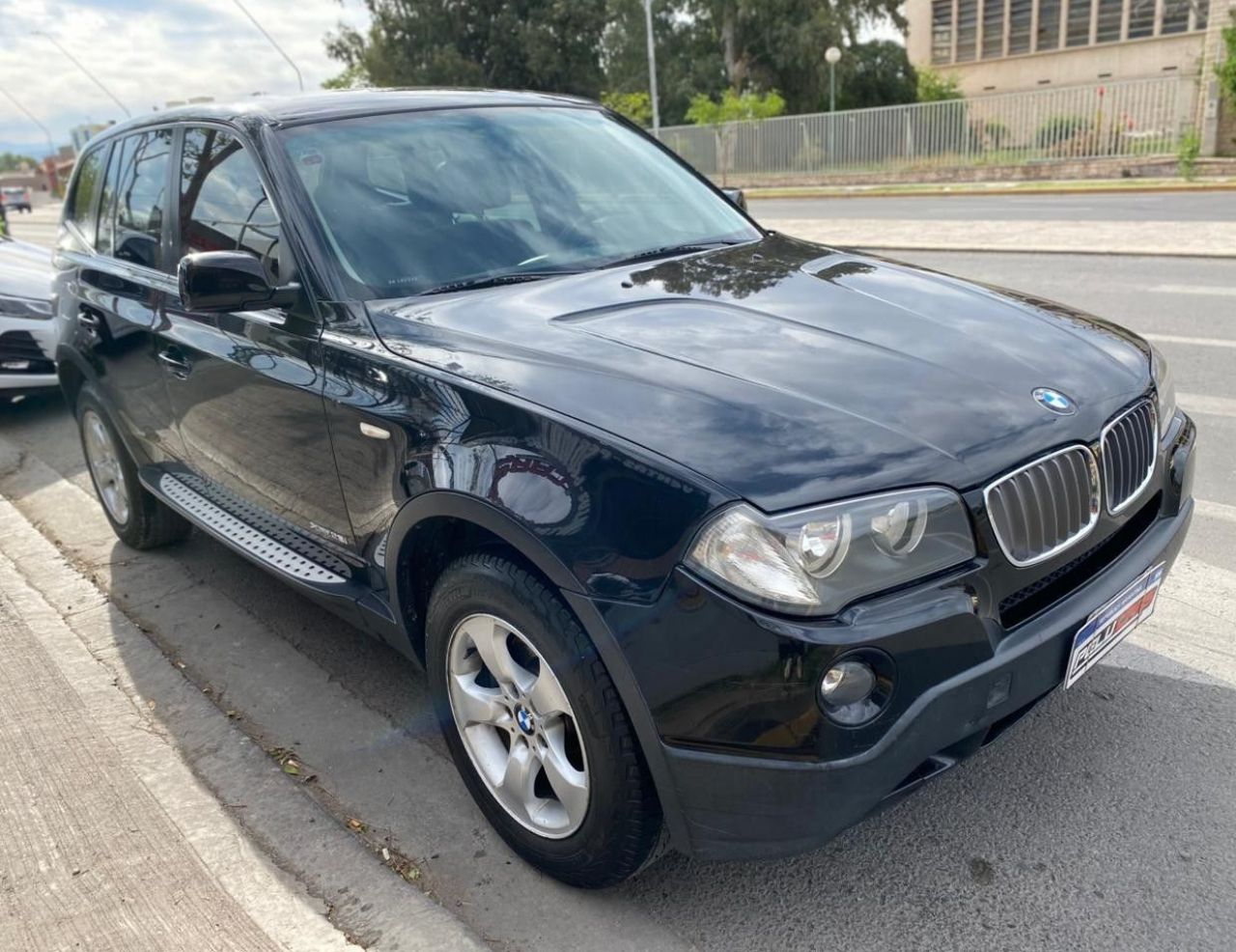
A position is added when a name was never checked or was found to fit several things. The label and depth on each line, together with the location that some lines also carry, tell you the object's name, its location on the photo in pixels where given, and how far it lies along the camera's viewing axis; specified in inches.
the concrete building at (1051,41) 1632.6
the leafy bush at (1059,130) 1050.7
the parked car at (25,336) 287.0
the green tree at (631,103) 1598.2
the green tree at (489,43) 1775.3
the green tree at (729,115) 1382.9
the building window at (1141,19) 1638.8
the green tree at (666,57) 1811.0
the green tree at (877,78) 1775.3
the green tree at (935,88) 1782.7
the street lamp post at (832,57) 1450.5
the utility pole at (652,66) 1480.1
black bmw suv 76.7
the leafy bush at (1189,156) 856.3
